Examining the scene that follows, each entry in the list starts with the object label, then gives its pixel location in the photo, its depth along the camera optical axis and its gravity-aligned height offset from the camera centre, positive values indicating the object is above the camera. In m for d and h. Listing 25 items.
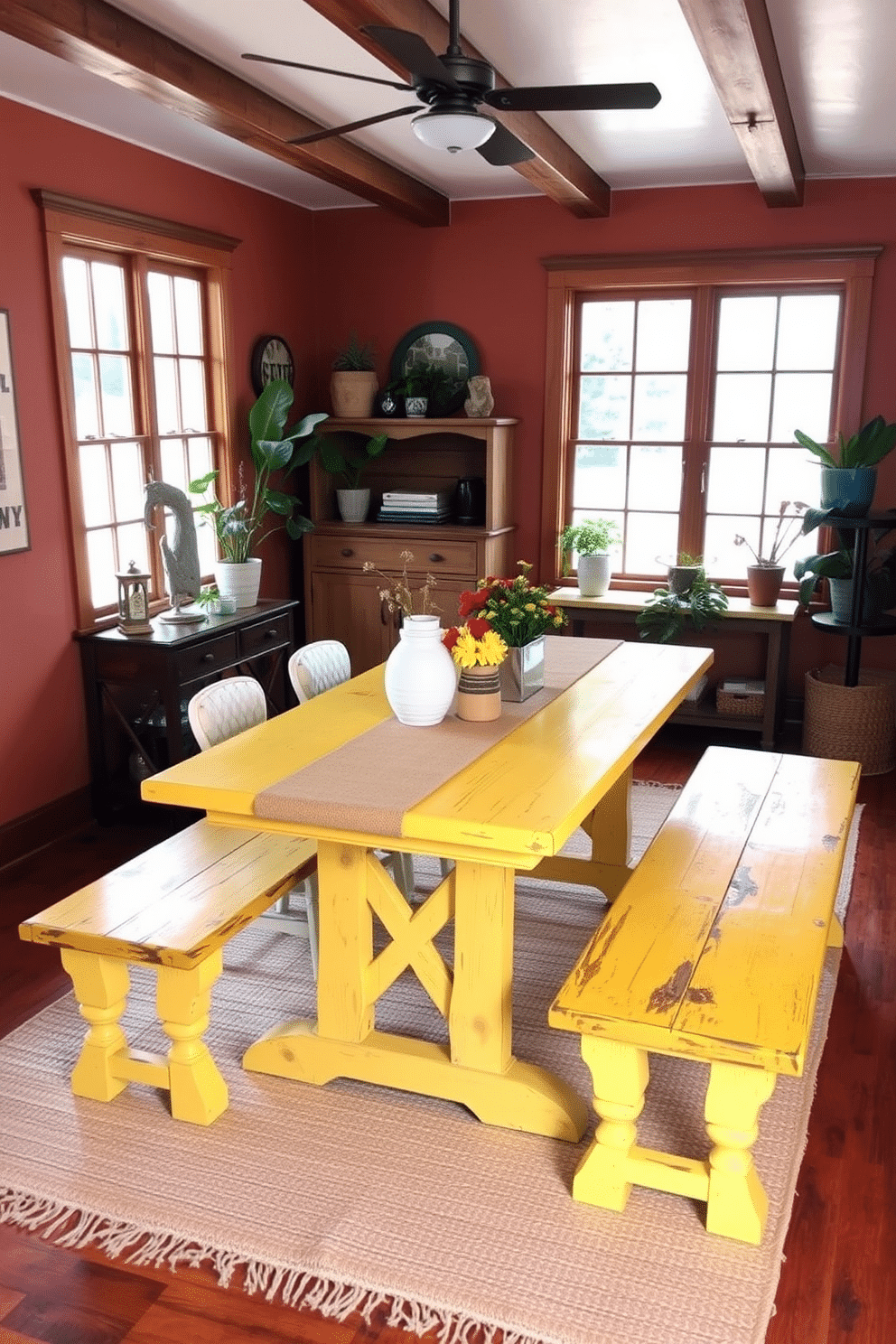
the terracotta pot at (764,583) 5.25 -0.81
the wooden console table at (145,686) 4.22 -1.06
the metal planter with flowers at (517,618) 3.04 -0.57
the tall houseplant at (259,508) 4.86 -0.47
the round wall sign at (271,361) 5.45 +0.20
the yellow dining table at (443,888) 2.36 -1.09
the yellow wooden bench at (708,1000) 2.17 -1.14
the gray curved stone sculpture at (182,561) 4.47 -0.61
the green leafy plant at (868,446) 4.89 -0.18
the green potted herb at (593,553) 5.54 -0.71
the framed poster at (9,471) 3.92 -0.23
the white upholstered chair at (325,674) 3.58 -0.86
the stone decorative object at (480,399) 5.49 +0.02
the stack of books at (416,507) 5.68 -0.51
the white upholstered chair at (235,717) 3.12 -0.87
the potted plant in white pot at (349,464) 5.56 -0.30
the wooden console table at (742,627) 5.16 -1.01
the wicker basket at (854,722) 5.00 -1.37
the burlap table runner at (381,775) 2.35 -0.81
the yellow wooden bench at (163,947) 2.53 -1.17
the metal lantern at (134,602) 4.28 -0.73
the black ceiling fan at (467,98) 2.49 +0.67
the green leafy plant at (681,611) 5.15 -0.92
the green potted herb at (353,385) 5.66 +0.09
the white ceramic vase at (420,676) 2.82 -0.67
